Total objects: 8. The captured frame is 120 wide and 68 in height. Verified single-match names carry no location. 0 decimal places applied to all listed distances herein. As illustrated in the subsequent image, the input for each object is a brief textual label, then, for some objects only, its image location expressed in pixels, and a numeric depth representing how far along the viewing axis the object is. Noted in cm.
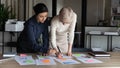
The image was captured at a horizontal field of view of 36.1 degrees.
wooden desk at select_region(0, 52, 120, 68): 167
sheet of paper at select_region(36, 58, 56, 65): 177
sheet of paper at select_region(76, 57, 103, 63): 188
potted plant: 420
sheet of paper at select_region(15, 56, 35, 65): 175
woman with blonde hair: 207
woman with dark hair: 206
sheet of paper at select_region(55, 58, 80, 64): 181
